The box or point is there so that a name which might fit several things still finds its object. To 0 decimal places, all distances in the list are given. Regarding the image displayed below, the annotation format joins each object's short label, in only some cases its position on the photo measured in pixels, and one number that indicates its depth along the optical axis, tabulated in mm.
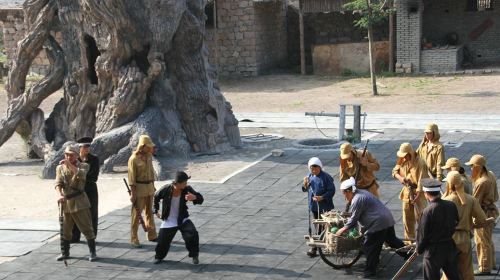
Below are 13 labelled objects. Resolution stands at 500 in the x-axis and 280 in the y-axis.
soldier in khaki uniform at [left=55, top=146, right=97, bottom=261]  11383
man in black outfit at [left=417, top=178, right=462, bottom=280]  8992
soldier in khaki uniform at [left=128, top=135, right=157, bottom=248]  12086
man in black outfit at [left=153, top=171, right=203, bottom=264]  11125
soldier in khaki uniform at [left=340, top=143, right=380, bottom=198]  11766
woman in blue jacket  11250
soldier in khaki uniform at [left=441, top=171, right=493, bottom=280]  9492
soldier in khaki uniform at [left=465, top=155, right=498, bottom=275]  10320
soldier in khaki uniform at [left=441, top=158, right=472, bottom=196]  10400
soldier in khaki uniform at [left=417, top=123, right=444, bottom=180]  12227
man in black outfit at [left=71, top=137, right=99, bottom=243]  12109
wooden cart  10414
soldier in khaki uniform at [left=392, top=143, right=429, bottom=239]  11375
